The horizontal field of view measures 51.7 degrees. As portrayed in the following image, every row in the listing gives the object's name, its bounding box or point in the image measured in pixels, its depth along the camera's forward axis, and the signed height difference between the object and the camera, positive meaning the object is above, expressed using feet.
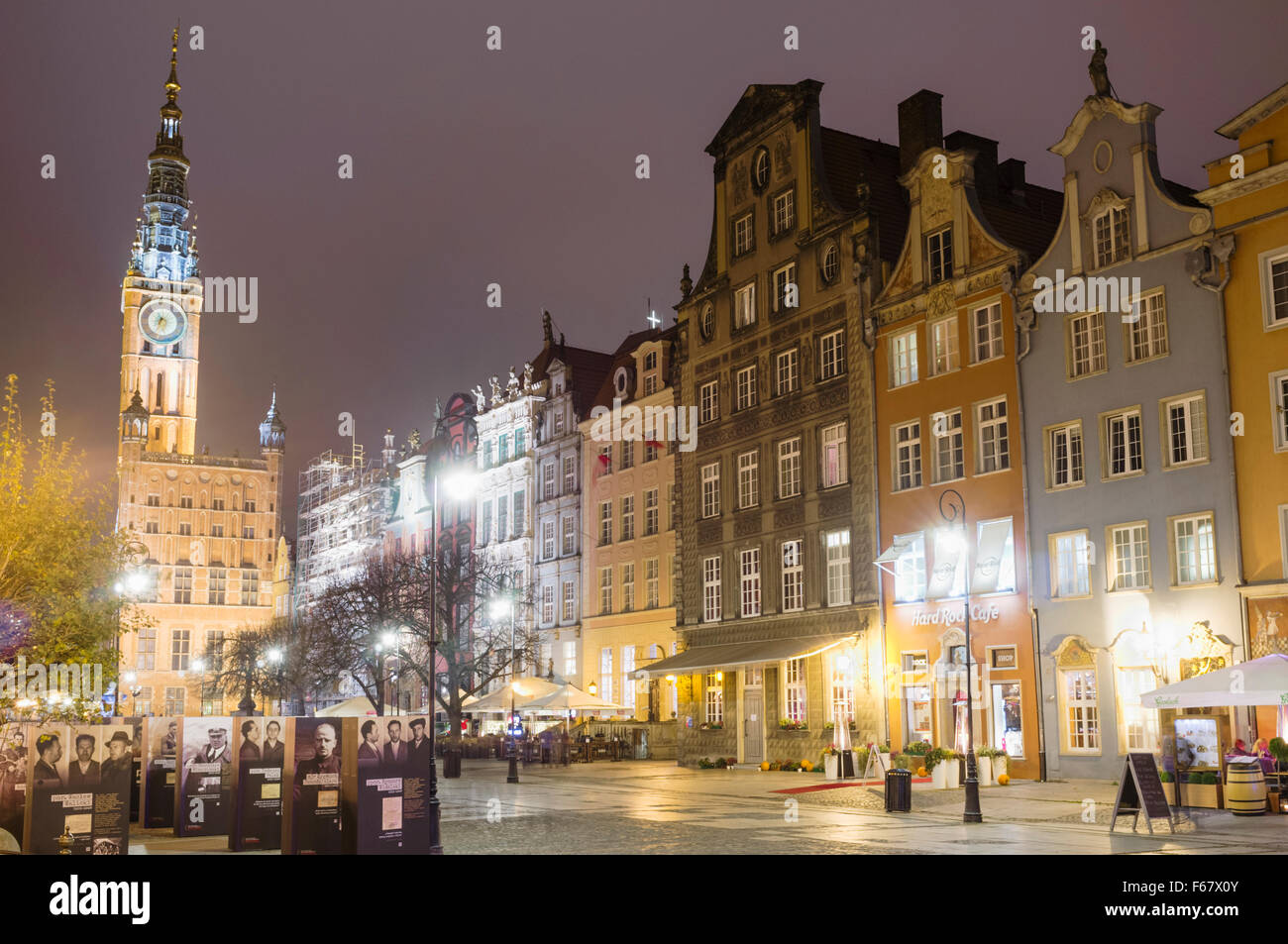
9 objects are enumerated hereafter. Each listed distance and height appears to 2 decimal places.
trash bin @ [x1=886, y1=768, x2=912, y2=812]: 83.10 -8.43
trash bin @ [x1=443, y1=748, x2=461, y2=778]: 131.75 -9.93
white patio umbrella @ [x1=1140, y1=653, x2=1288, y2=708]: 72.02 -2.09
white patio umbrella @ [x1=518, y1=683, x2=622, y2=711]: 140.05 -4.17
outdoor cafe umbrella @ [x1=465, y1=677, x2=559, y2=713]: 139.03 -3.21
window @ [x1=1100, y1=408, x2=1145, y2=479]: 103.40 +16.08
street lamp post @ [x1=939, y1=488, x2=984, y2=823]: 74.69 -7.25
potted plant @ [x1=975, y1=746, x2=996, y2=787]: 100.48 -8.27
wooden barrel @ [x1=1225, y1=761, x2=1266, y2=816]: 74.13 -7.76
